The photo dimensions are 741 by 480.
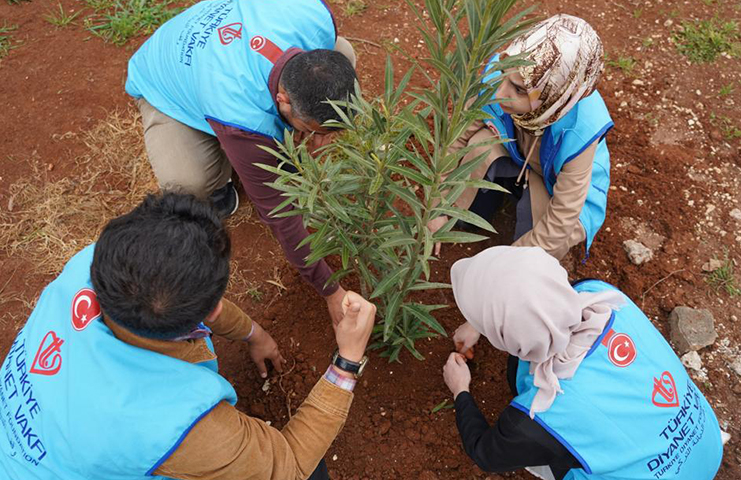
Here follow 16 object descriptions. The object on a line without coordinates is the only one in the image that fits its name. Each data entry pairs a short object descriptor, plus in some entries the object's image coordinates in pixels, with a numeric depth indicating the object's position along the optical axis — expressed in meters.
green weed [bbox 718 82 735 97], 3.02
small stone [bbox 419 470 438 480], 2.05
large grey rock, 2.27
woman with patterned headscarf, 1.79
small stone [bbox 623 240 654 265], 2.53
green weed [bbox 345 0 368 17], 3.44
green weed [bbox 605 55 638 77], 3.15
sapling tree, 1.09
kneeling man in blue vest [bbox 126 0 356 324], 1.76
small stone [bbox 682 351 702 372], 2.28
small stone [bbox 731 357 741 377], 2.26
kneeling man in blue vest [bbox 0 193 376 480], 1.18
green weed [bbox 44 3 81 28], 3.45
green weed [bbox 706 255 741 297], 2.46
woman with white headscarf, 1.41
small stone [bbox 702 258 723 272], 2.51
